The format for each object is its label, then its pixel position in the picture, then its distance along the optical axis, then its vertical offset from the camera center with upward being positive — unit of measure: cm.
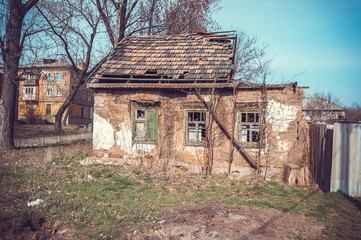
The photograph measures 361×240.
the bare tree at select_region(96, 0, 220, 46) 1798 +855
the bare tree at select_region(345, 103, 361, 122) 4464 +198
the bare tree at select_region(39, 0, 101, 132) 1519 +611
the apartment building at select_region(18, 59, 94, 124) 3594 +248
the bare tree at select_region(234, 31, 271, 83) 2169 +562
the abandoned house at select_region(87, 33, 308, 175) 802 -4
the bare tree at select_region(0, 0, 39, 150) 1072 +267
